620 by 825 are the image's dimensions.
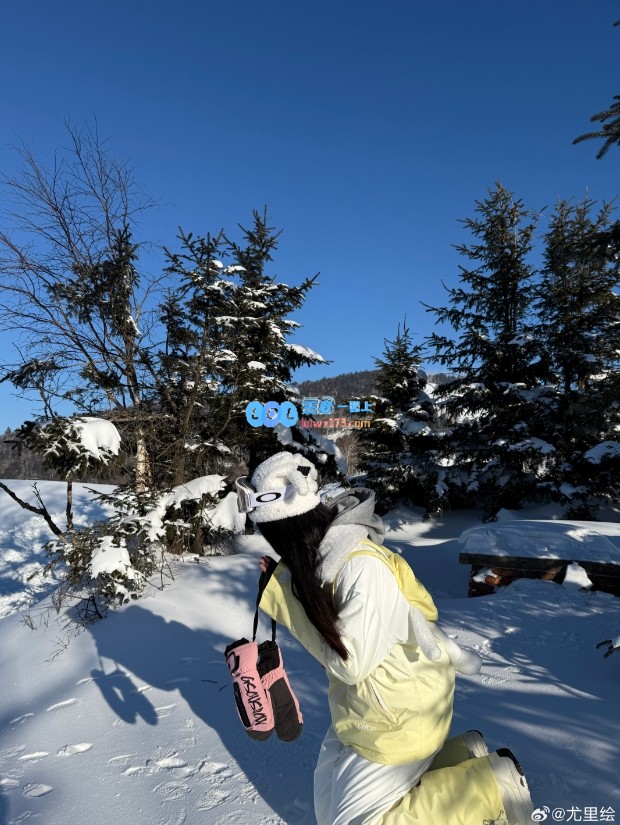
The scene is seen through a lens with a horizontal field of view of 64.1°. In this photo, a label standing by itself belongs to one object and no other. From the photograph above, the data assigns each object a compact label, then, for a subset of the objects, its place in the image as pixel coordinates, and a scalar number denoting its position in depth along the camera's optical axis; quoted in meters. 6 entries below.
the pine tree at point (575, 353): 11.11
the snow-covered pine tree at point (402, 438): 13.67
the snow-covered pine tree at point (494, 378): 12.16
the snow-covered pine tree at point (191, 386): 8.24
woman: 1.61
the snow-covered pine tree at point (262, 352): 9.28
